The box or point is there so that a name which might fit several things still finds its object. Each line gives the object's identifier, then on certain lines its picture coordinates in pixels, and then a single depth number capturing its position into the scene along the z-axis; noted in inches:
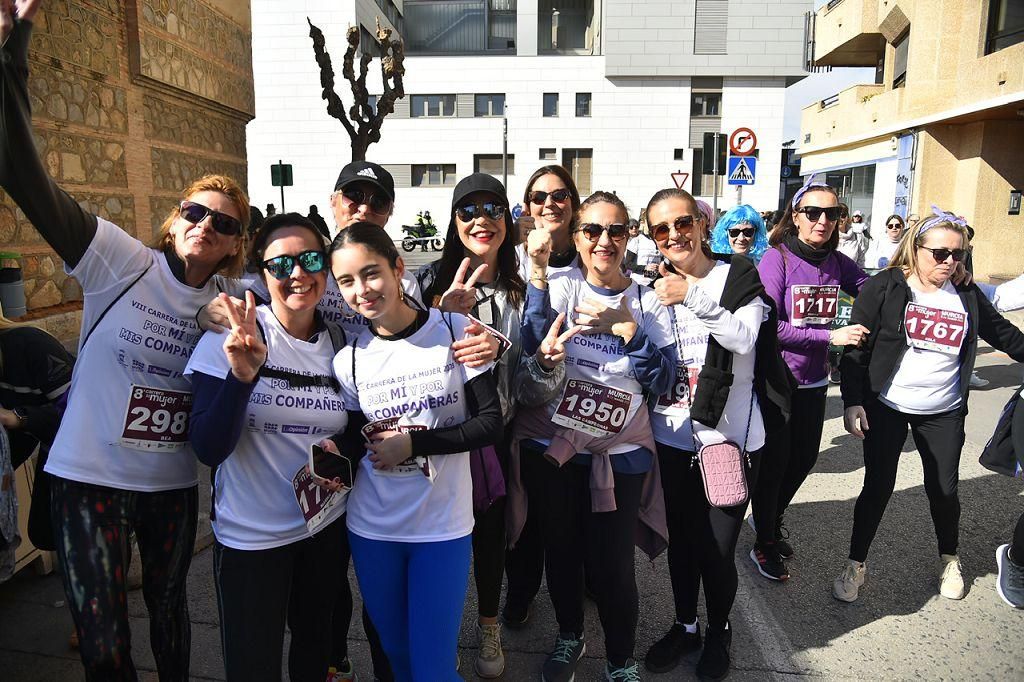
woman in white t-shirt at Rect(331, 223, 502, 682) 88.3
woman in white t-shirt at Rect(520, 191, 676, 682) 104.3
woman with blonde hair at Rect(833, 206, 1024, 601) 136.9
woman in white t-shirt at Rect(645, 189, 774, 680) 107.9
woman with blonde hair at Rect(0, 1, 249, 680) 84.2
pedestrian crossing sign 439.8
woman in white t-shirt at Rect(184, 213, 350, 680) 80.9
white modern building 1497.3
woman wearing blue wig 222.2
